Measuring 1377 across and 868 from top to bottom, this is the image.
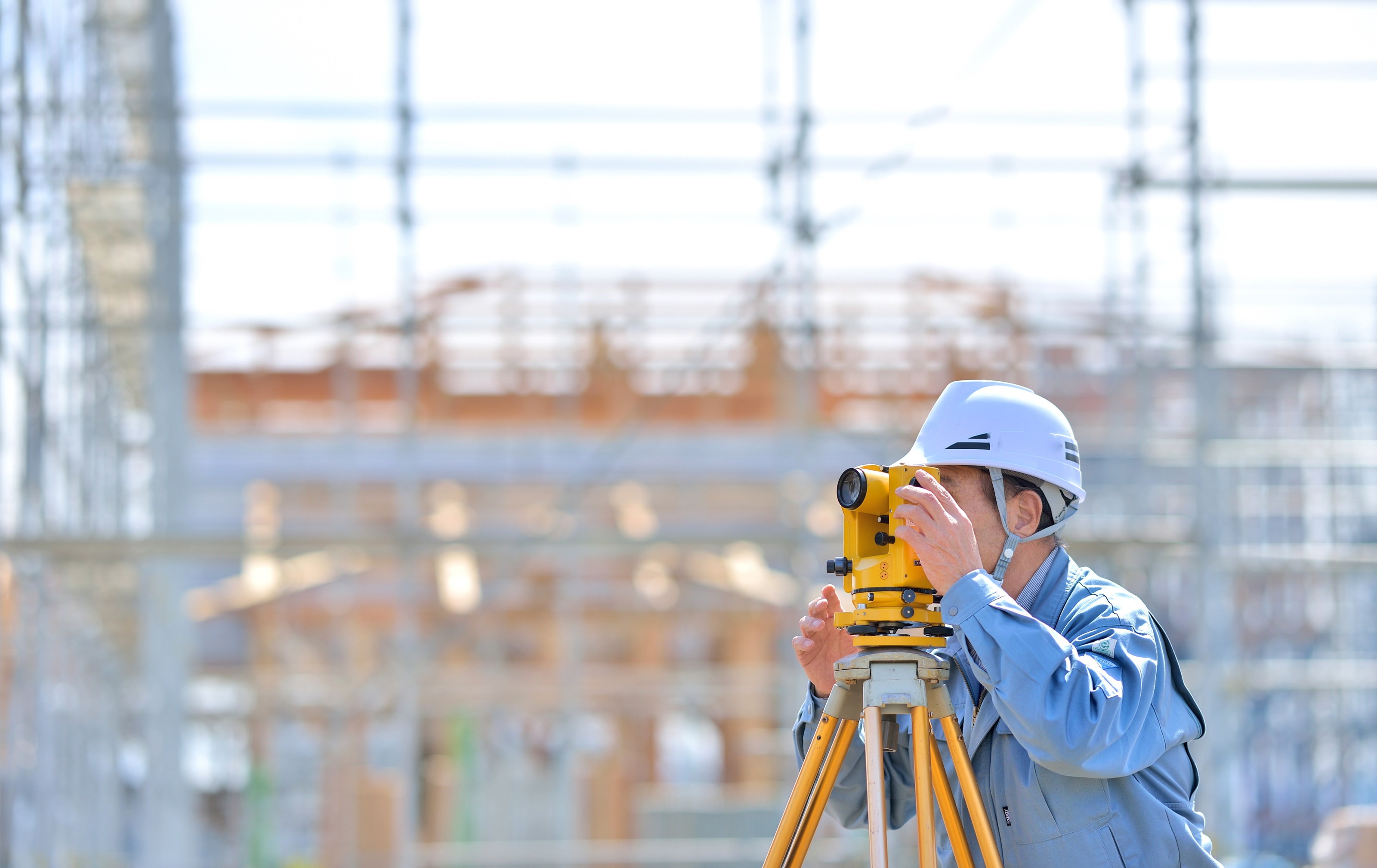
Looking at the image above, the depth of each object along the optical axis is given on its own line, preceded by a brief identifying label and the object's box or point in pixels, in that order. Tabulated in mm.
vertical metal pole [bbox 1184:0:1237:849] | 13266
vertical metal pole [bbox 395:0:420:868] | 14297
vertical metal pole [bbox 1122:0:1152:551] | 13945
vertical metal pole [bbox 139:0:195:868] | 16266
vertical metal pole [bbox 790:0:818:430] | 13937
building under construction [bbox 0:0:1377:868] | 13945
